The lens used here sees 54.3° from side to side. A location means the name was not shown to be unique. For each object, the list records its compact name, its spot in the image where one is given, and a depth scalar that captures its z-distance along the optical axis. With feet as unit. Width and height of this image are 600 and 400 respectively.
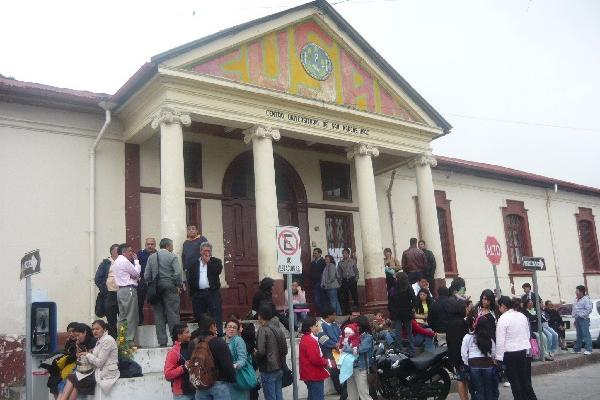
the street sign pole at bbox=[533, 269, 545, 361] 42.29
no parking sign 26.91
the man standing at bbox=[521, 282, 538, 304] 47.53
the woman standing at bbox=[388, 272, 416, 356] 34.71
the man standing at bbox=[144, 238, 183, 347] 32.30
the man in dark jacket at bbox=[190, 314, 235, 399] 23.02
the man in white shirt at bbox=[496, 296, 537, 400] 26.76
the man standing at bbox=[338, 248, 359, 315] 49.32
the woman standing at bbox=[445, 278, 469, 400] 29.86
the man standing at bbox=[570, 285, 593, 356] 47.83
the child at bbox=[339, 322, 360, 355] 29.89
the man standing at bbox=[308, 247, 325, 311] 48.91
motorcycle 29.91
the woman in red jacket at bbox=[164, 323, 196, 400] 24.08
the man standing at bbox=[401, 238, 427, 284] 46.73
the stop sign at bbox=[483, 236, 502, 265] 40.40
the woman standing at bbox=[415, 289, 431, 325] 38.38
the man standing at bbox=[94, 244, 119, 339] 33.37
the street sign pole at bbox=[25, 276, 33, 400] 25.02
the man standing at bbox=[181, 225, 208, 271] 35.59
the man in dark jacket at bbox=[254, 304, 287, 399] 25.67
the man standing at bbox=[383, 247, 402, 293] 49.06
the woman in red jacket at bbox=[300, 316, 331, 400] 27.32
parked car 53.98
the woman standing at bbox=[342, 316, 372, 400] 29.30
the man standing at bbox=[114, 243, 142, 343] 32.45
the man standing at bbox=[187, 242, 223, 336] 33.09
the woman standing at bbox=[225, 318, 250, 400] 24.81
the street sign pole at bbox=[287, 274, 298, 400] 25.21
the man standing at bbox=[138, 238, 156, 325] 34.99
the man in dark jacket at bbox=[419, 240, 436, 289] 47.62
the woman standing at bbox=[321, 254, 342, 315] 46.75
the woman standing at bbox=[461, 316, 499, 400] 27.32
